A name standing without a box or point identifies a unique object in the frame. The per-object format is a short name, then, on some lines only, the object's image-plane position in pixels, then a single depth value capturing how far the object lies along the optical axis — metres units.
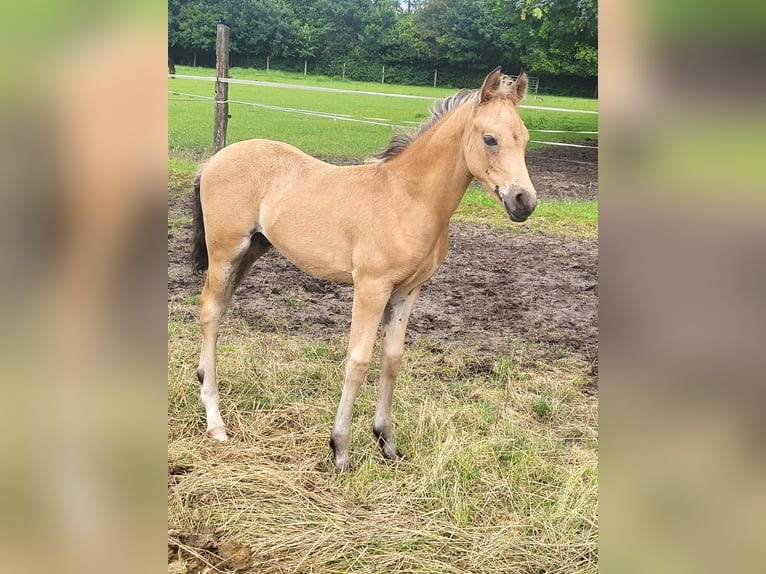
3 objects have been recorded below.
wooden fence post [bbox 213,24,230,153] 7.34
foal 2.71
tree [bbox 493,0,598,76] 11.59
